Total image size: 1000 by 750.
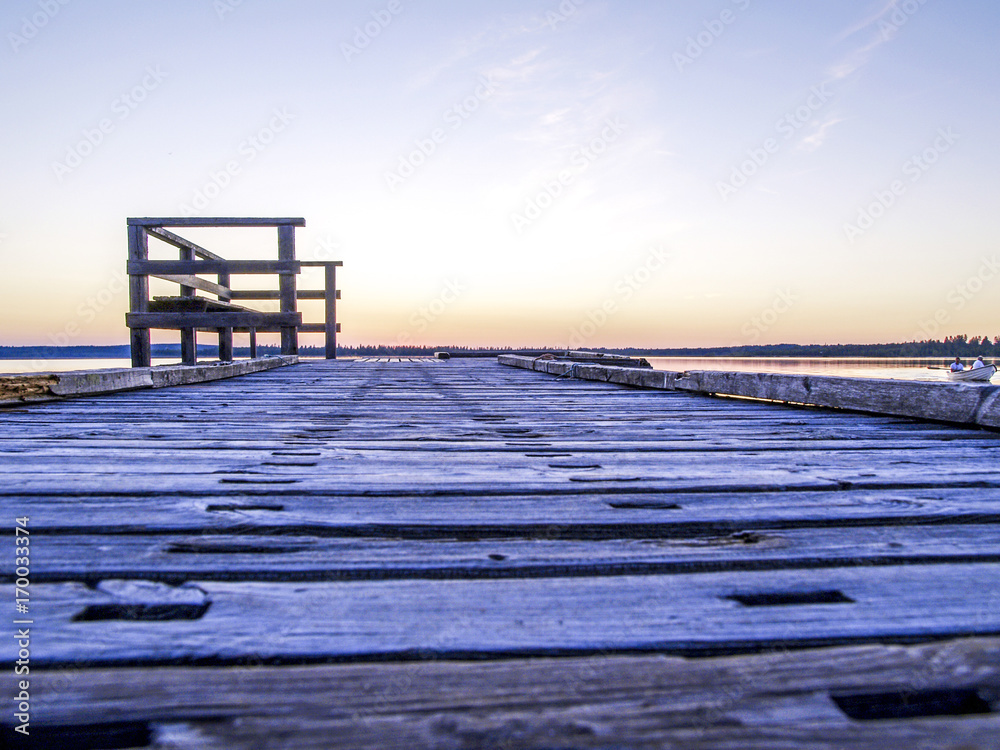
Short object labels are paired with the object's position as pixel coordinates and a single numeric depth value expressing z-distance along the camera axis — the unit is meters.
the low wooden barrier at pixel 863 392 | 2.61
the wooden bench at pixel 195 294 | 8.42
